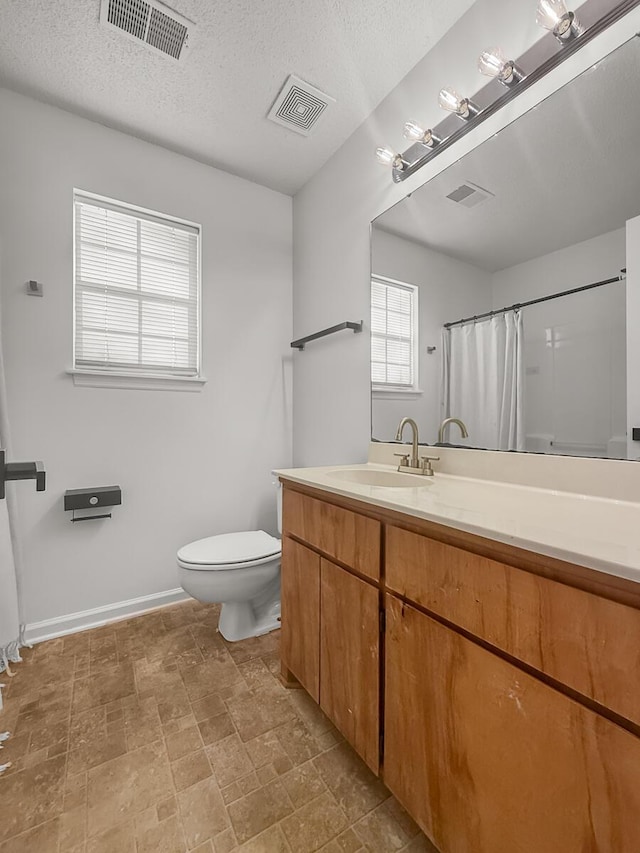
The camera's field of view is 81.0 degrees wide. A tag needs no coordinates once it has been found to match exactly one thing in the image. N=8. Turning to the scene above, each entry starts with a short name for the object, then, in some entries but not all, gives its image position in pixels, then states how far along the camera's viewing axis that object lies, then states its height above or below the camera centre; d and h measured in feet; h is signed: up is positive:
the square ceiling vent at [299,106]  5.71 +5.15
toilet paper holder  5.98 -1.18
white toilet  5.34 -2.20
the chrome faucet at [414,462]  4.94 -0.47
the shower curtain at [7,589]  5.01 -2.23
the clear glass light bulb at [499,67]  3.94 +3.83
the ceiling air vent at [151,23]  4.62 +5.18
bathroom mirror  3.48 +1.73
